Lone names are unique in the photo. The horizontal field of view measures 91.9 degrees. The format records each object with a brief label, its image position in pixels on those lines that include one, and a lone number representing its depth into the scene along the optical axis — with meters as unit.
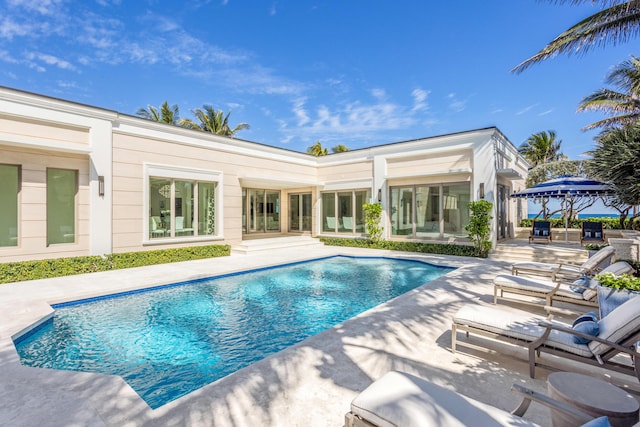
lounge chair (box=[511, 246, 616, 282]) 7.07
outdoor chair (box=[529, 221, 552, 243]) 14.81
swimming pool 4.52
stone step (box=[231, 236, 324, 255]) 14.11
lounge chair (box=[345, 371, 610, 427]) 2.07
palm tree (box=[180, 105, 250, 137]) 31.09
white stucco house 9.45
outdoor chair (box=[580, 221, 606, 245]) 13.42
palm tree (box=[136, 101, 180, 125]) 29.38
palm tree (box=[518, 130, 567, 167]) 33.32
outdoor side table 1.88
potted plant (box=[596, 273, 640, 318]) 4.22
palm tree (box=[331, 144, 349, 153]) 37.46
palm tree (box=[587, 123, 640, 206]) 7.96
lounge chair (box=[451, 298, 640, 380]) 3.21
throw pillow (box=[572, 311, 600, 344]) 3.60
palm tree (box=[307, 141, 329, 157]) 37.28
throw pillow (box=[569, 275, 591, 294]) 5.85
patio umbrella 11.91
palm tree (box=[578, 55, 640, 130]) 14.06
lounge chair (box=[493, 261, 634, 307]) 5.64
